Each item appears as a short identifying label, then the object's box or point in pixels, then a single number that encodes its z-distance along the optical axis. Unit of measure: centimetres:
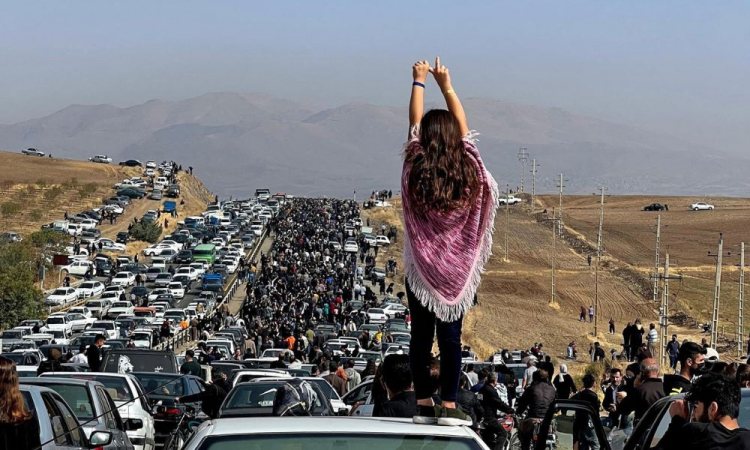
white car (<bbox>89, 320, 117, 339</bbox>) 5672
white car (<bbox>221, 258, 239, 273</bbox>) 9564
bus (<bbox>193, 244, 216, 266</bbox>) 10075
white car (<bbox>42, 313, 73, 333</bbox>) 6042
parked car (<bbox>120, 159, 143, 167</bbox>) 19040
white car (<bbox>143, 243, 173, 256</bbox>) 10623
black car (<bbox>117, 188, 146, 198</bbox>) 15200
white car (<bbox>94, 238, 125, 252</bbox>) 11131
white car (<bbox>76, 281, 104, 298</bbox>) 8056
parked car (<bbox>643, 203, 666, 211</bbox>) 18819
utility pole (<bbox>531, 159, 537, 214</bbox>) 13525
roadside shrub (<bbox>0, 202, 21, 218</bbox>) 13625
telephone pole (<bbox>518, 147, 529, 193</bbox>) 15930
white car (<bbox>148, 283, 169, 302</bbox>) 7790
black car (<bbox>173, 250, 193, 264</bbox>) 10046
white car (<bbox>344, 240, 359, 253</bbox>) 10919
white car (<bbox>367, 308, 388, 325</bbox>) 6750
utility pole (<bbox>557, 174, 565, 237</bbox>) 14550
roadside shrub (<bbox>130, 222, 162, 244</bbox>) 12106
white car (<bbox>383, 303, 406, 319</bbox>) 7081
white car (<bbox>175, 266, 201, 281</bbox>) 8975
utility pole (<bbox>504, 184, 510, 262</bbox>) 12431
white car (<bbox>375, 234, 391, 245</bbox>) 12372
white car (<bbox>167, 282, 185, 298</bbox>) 8150
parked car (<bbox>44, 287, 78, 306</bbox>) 7756
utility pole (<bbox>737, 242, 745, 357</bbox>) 5475
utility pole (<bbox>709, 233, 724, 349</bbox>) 5636
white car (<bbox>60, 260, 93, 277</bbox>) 9506
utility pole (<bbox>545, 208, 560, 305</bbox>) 9691
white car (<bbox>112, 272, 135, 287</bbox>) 8612
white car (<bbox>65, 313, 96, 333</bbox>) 6300
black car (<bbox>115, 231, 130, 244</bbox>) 11822
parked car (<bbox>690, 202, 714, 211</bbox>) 19000
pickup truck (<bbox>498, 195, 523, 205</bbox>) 18388
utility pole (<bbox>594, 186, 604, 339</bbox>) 7956
